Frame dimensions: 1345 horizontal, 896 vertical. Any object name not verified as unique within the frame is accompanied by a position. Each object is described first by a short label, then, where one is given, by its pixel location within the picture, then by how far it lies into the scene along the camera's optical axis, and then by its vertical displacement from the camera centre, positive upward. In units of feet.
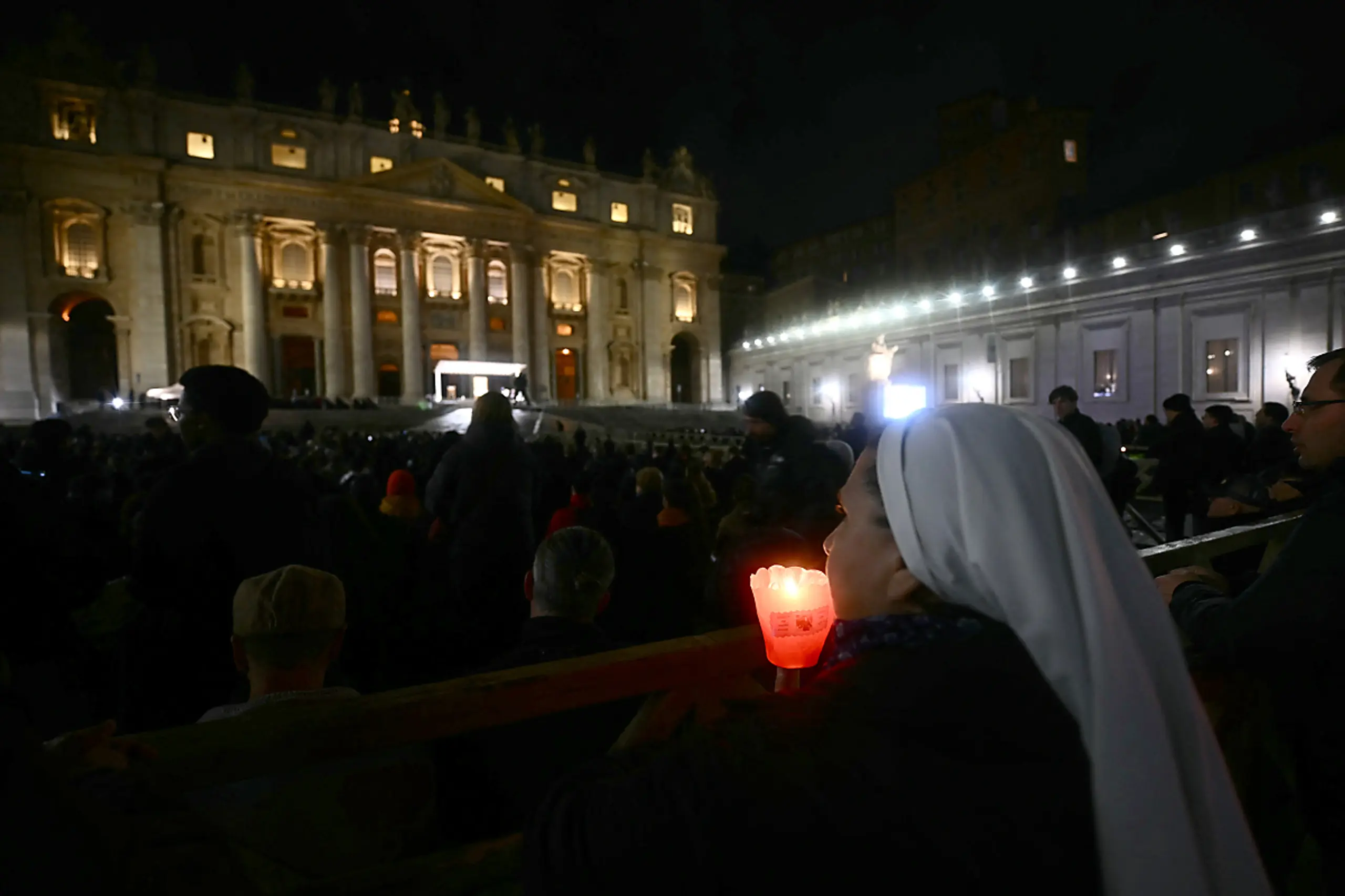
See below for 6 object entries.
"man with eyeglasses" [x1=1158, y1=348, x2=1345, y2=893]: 5.48 -1.77
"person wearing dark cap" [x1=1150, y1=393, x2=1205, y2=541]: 25.35 -1.67
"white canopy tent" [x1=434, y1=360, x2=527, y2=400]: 133.39 +11.04
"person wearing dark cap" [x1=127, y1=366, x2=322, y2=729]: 8.48 -1.33
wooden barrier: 4.10 -1.89
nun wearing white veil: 2.94 -1.42
